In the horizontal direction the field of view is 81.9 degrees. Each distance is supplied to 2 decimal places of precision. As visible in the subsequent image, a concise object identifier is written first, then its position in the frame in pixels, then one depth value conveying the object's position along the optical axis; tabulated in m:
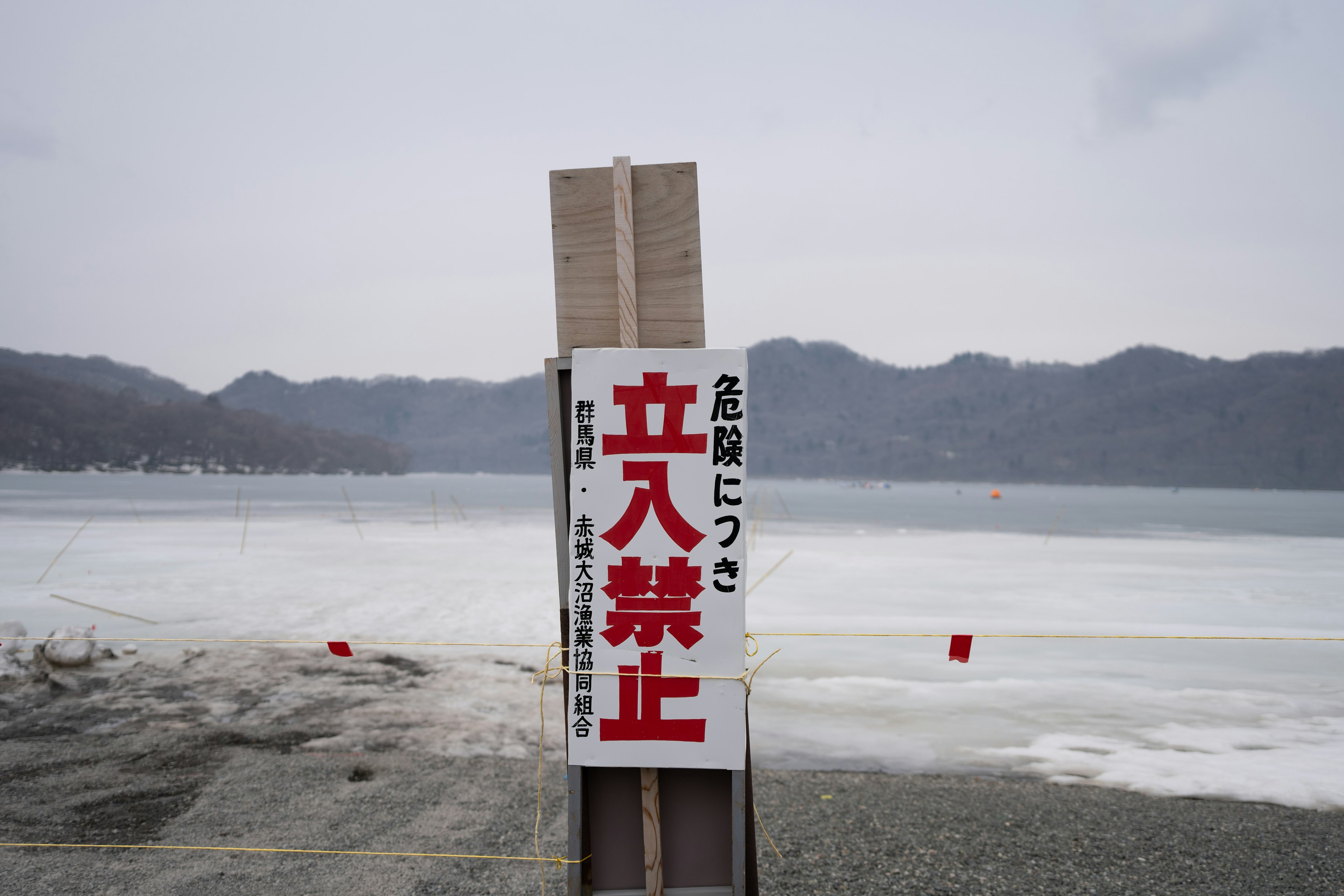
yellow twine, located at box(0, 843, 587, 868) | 3.08
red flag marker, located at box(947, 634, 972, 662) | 3.76
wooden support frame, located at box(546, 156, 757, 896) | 2.25
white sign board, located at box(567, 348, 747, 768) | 2.20
